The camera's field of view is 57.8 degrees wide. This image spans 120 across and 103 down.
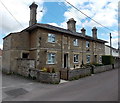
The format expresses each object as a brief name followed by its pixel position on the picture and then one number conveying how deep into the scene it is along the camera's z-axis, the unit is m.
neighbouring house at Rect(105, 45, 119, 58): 38.47
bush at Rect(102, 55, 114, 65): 22.64
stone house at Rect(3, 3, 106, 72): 15.19
